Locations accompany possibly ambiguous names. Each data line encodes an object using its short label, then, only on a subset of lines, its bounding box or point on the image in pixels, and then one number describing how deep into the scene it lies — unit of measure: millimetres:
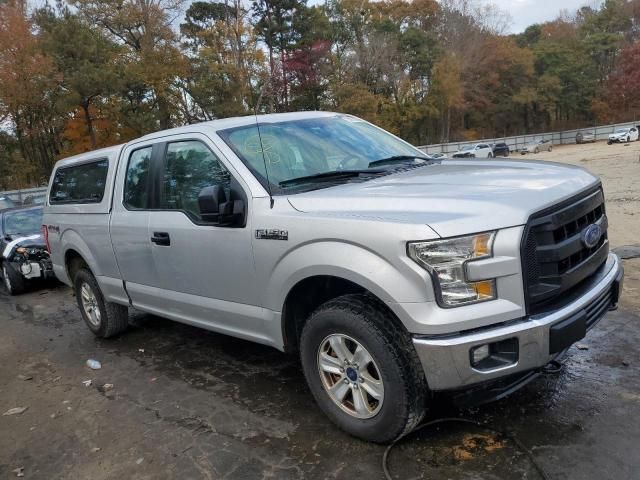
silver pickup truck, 2615
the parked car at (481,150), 48281
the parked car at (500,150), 50625
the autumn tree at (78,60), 27938
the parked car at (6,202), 14406
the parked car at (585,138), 62656
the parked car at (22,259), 8969
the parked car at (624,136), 49703
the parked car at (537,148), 53988
